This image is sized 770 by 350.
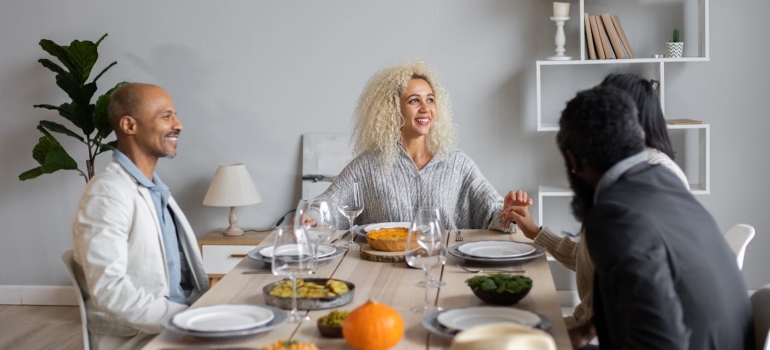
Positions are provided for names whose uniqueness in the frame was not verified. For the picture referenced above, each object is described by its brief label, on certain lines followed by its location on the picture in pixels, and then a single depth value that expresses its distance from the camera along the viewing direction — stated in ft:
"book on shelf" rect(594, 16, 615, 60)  14.62
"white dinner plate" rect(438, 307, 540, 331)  6.34
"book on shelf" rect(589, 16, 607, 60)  14.61
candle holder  14.79
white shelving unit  14.44
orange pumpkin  5.73
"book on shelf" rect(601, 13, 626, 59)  14.57
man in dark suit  5.57
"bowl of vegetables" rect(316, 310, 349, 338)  6.16
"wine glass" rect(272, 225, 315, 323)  6.39
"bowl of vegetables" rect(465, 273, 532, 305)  6.89
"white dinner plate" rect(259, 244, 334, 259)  8.79
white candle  14.71
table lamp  15.62
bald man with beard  7.80
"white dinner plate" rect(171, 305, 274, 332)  6.31
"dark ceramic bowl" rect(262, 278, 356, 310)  6.86
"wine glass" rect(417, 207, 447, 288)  6.80
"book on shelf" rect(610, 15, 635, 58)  14.64
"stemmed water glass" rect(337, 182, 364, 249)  9.64
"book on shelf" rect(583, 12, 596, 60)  14.60
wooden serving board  8.73
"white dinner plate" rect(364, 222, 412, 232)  10.19
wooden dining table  6.19
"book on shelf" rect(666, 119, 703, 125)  14.66
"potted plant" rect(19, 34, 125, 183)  15.29
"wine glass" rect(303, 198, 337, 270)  8.34
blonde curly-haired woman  11.66
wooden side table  15.43
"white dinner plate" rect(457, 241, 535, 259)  8.75
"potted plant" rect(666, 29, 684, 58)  14.62
